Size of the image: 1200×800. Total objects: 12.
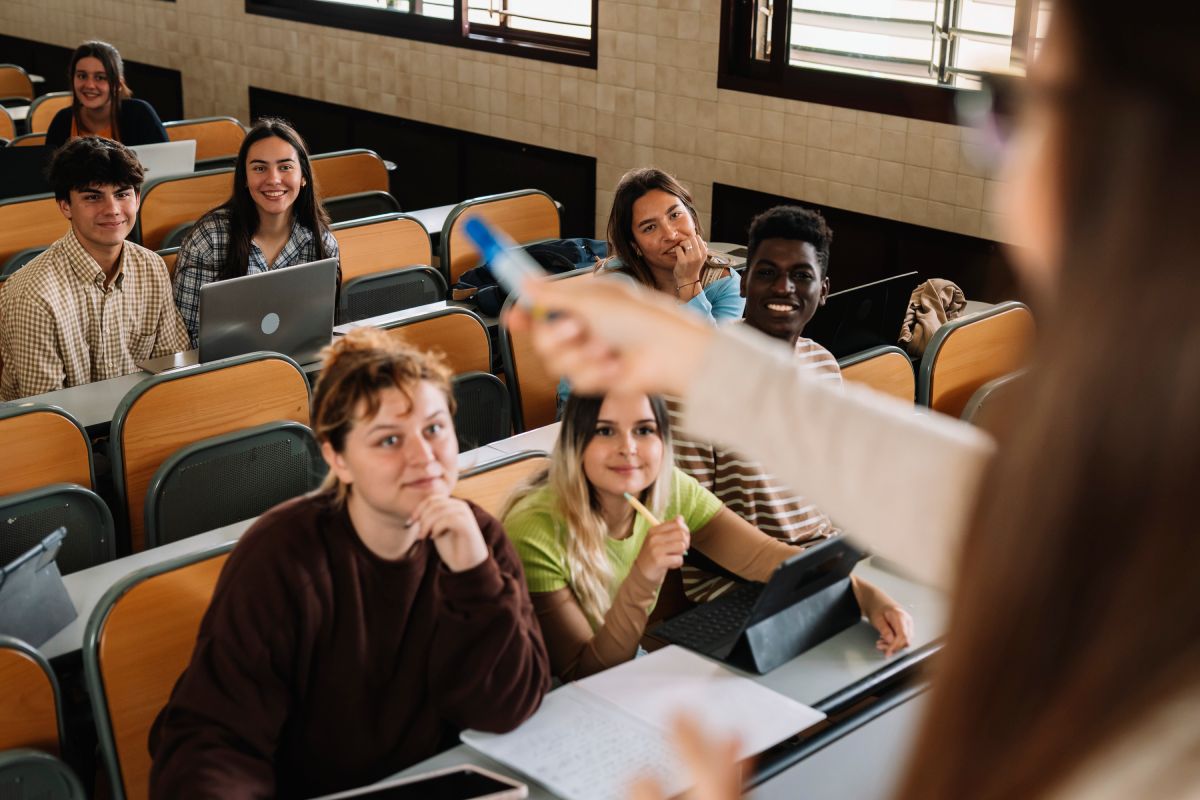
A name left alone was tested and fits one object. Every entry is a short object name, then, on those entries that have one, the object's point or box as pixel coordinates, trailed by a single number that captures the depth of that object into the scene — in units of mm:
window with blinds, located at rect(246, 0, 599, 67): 6582
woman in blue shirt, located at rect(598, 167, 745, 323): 3844
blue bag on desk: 4320
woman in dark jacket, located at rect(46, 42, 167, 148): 6008
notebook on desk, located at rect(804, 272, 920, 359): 3648
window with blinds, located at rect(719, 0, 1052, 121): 5086
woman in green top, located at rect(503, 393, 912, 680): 2277
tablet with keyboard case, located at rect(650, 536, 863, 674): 2205
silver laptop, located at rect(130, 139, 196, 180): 5648
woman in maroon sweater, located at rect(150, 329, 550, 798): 1970
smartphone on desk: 1812
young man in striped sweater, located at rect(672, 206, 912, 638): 2885
